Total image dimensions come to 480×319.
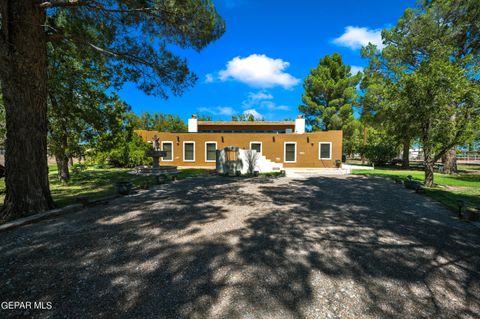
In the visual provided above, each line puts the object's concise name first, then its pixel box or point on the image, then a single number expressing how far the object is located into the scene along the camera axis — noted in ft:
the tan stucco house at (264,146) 61.46
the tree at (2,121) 26.32
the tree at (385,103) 30.53
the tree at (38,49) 14.08
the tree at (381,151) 75.46
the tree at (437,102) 26.96
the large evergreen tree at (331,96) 82.33
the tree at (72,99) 23.48
